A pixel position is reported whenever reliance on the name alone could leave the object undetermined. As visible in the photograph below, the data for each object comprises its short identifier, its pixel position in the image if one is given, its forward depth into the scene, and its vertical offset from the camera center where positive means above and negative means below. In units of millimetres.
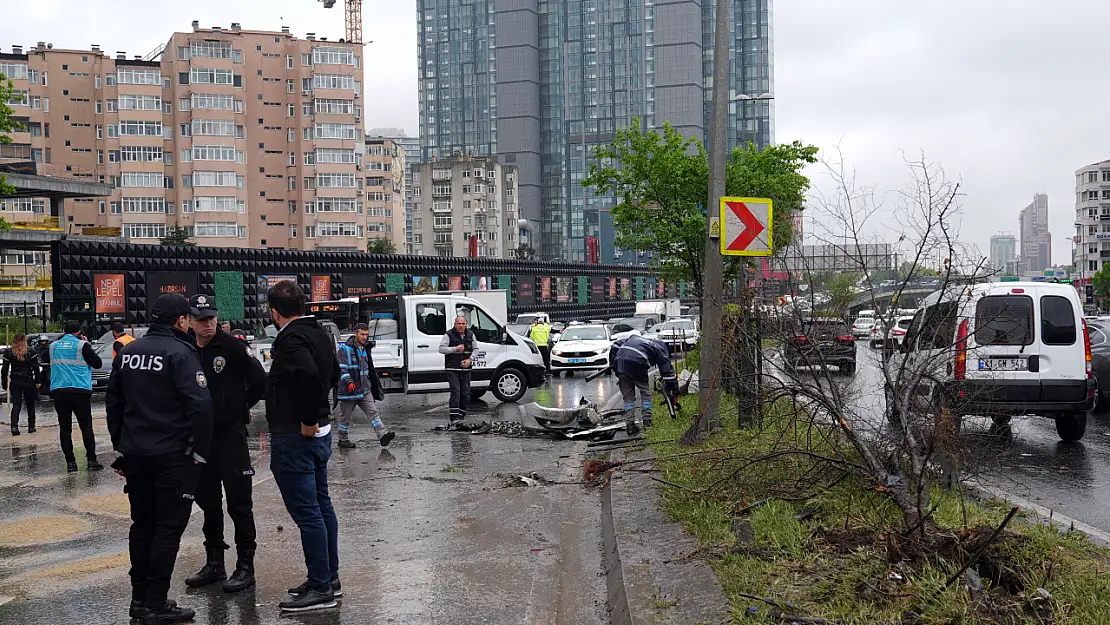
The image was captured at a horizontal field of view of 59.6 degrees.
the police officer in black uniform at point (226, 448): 6258 -1035
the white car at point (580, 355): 26906 -1996
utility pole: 10766 +214
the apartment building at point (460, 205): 135250 +11352
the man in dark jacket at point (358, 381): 13430 -1315
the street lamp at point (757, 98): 26216 +5033
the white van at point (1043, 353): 11469 -915
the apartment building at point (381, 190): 137750 +13860
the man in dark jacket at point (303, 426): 5656 -813
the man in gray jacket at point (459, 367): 14938 -1256
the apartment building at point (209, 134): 94000 +15575
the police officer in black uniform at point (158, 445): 5516 -890
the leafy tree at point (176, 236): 81412 +4853
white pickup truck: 18500 -1236
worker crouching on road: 13074 -1130
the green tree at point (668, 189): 29875 +2999
